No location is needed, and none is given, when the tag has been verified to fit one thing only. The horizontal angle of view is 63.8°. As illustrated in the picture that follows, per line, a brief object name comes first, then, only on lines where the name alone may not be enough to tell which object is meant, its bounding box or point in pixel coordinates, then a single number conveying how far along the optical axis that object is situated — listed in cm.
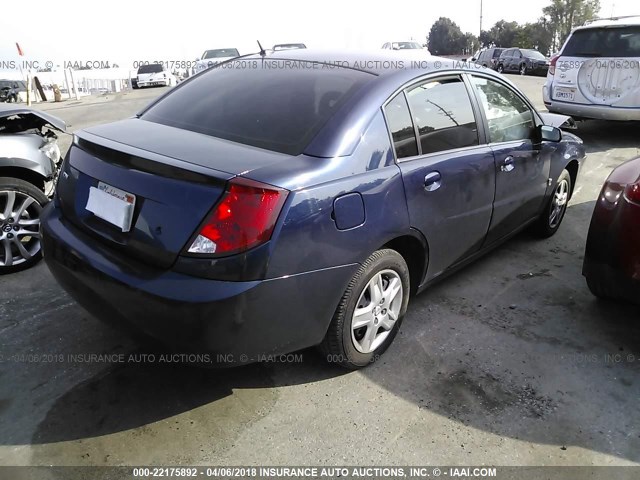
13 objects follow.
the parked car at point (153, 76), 2391
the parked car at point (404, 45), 2212
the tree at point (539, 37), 6100
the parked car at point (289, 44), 1840
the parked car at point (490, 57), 3071
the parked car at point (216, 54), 2070
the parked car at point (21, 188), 372
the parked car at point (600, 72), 752
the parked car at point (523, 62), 2652
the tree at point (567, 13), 5772
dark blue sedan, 208
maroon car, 283
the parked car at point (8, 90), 1512
